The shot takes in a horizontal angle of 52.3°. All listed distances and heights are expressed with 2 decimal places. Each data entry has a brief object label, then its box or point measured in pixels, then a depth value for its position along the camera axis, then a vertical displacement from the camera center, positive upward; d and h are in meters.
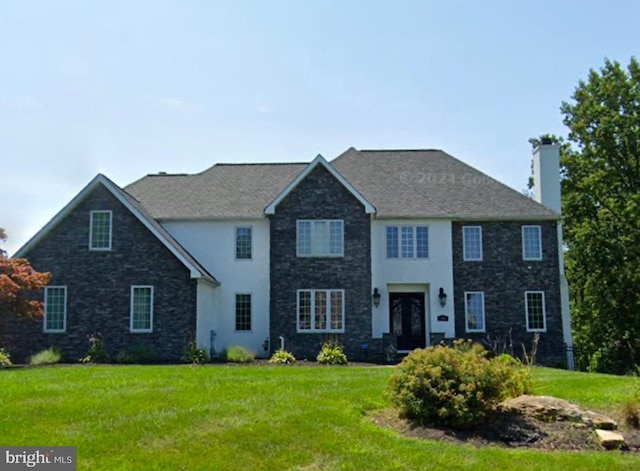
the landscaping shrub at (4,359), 20.38 -1.53
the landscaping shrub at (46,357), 21.17 -1.53
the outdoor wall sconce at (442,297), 25.02 +0.45
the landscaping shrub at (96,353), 21.36 -1.40
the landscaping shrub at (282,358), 21.41 -1.61
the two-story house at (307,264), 22.72 +1.68
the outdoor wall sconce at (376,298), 24.80 +0.42
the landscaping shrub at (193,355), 21.22 -1.46
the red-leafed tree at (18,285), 19.27 +0.79
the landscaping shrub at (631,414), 10.36 -1.69
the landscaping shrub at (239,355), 21.80 -1.52
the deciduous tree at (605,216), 31.33 +4.63
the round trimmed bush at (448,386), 10.04 -1.23
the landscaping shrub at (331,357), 21.59 -1.57
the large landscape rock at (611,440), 9.36 -1.90
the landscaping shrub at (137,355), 21.34 -1.50
